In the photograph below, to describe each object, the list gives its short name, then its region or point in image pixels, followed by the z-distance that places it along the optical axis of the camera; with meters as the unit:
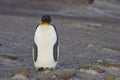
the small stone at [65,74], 17.06
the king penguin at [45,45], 18.14
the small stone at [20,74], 16.75
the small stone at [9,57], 21.07
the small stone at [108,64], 20.72
